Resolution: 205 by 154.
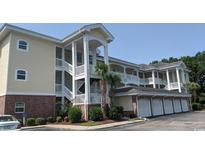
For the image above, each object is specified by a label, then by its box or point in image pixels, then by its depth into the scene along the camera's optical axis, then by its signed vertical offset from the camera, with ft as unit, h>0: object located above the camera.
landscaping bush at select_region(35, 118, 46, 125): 47.80 -5.43
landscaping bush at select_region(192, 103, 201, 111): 95.35 -4.78
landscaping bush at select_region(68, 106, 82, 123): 48.11 -3.85
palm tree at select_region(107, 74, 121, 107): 53.57 +7.21
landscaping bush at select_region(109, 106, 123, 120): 51.02 -3.91
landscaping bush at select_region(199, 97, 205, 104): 103.61 -0.94
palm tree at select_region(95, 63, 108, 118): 51.10 +8.26
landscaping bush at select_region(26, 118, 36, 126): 46.24 -5.38
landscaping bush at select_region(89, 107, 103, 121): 48.42 -3.79
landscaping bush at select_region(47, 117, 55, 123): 51.19 -5.51
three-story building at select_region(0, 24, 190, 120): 49.13 +10.49
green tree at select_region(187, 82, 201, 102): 96.80 +7.46
